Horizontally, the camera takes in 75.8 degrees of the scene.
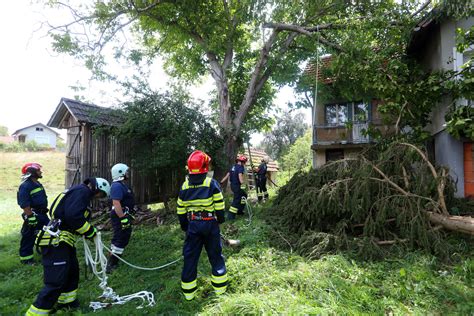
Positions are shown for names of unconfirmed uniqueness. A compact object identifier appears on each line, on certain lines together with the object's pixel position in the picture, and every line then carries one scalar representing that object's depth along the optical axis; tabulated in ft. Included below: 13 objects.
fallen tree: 16.71
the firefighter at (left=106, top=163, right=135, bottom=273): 17.35
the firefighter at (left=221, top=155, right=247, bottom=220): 26.84
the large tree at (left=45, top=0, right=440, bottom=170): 31.81
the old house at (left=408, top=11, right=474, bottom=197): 25.91
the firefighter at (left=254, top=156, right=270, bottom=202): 36.72
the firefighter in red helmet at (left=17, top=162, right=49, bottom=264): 18.43
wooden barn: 31.94
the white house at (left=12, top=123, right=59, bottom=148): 174.91
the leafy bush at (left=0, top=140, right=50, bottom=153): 112.98
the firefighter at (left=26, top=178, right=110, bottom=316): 11.62
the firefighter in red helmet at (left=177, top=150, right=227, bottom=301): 13.26
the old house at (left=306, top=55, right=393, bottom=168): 50.19
